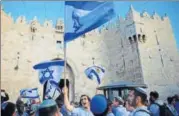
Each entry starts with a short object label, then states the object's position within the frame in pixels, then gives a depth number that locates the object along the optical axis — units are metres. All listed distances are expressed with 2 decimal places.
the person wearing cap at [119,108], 3.21
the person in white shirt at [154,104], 3.18
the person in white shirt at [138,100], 2.16
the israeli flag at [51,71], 4.35
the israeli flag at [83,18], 3.09
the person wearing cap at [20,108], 3.33
